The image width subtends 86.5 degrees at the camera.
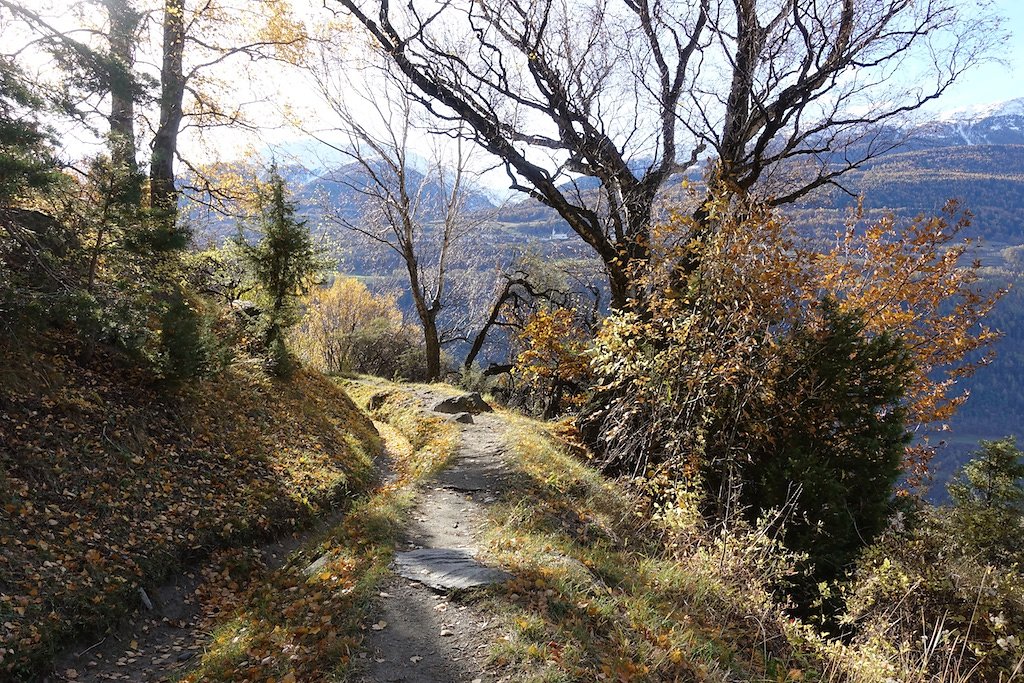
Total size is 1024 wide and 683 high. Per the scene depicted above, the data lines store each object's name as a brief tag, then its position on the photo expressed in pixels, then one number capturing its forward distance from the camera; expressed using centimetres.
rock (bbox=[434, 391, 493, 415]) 1332
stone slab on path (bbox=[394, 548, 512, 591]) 469
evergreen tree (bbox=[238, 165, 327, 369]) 1144
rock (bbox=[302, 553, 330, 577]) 568
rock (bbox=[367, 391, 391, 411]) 1568
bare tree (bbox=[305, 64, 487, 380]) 1803
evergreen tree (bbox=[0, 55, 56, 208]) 496
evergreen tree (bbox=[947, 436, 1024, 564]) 1397
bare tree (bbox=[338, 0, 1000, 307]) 944
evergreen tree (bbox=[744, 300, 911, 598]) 698
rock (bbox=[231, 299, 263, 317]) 1290
